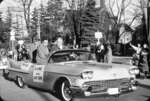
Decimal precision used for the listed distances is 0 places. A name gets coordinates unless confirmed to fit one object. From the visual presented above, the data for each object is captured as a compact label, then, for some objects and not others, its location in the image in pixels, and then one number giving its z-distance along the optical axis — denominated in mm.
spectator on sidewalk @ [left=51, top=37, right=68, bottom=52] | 13680
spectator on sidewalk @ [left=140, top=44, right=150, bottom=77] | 11914
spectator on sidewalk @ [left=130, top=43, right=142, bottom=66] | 12869
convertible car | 6527
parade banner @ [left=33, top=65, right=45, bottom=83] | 7782
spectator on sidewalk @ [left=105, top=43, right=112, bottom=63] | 12704
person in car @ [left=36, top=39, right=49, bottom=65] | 7927
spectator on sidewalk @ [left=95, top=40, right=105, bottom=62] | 13771
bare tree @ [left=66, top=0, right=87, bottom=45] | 34166
